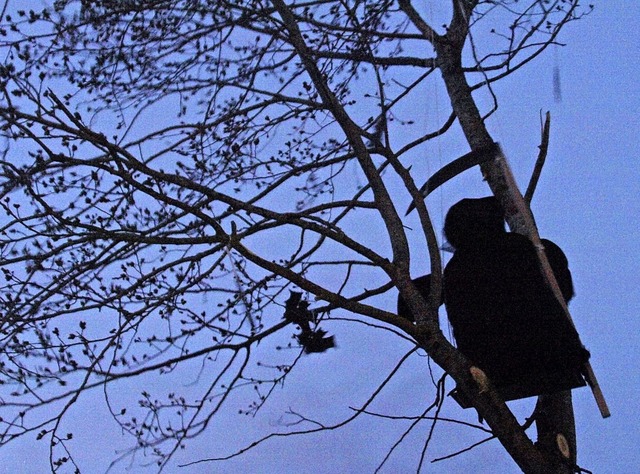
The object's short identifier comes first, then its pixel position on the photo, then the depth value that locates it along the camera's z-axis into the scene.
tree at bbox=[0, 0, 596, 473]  3.06
